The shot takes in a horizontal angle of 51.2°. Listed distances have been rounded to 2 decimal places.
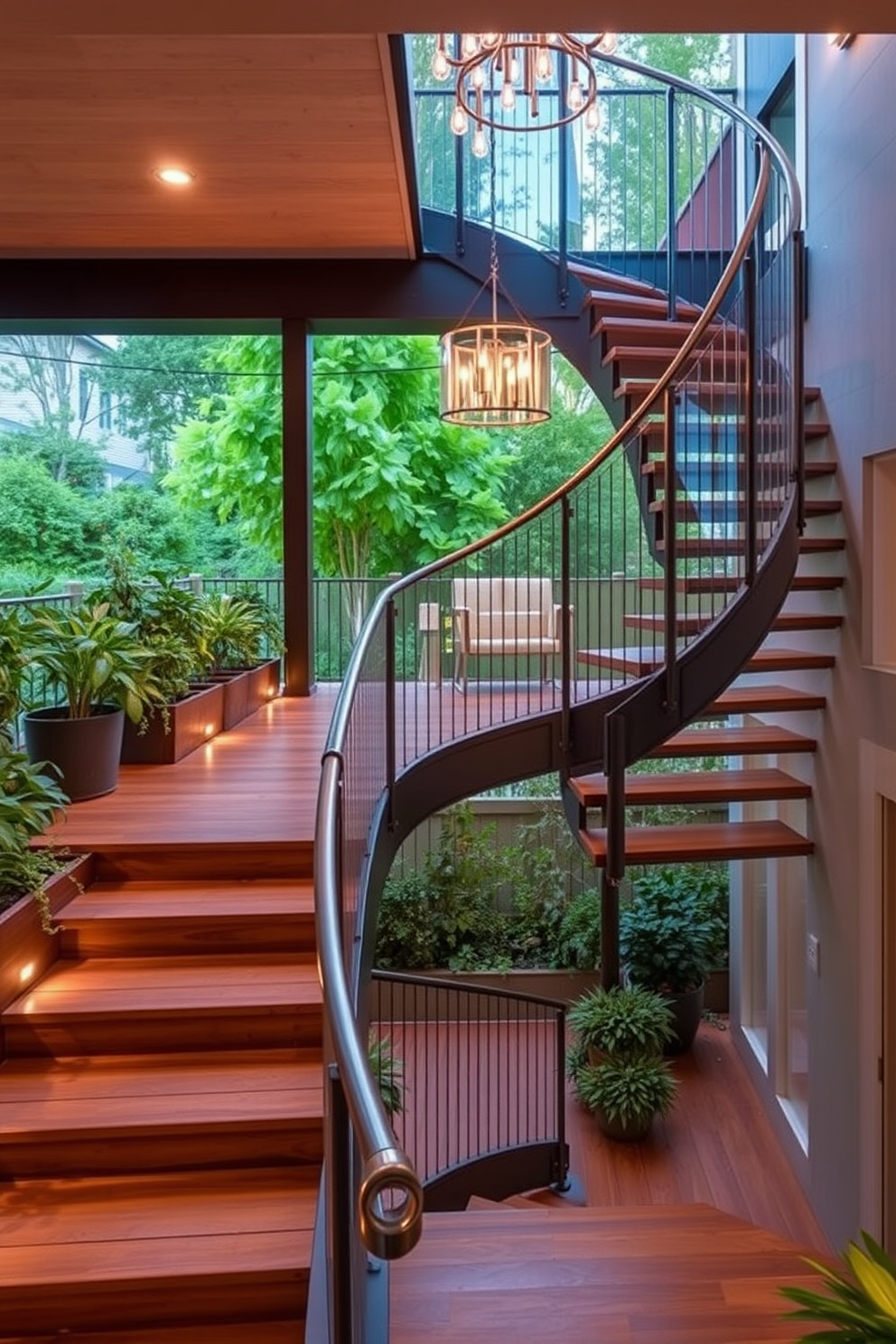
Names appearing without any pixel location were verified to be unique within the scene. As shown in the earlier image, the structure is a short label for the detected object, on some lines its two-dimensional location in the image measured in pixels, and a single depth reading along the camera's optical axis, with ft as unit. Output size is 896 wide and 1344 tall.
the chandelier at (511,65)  11.09
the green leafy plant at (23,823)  9.38
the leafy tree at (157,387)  47.88
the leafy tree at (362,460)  33.55
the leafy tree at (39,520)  42.65
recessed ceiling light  14.98
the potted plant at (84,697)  13.06
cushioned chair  19.76
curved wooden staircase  13.44
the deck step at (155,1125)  7.82
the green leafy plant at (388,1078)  15.14
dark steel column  21.20
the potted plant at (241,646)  19.24
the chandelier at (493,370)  14.56
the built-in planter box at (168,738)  15.55
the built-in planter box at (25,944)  8.82
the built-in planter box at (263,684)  20.70
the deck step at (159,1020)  8.78
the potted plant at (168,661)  15.56
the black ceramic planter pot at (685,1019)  22.85
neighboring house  45.88
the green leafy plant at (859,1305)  6.59
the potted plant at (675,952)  23.20
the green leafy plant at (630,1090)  18.88
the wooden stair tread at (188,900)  9.98
